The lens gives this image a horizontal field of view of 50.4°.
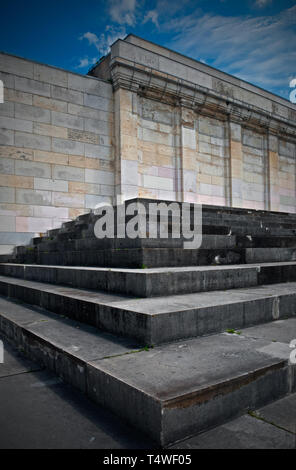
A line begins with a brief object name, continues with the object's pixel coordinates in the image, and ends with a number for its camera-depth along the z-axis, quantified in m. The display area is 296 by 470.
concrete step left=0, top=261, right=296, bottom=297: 3.94
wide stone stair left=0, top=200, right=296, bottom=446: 2.01
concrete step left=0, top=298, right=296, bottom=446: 1.88
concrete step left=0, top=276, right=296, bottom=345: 2.89
